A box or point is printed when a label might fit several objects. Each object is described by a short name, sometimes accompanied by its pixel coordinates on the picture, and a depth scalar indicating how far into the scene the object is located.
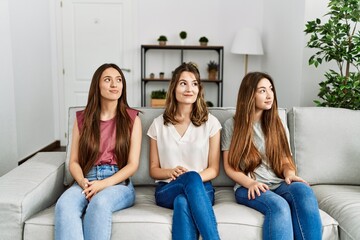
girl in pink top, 1.85
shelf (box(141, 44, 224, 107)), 4.87
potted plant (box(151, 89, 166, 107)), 4.84
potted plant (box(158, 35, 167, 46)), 4.90
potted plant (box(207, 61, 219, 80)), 4.99
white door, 5.00
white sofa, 1.69
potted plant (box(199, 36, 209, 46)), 4.93
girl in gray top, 1.85
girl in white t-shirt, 2.00
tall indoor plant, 2.62
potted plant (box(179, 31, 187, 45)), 4.94
